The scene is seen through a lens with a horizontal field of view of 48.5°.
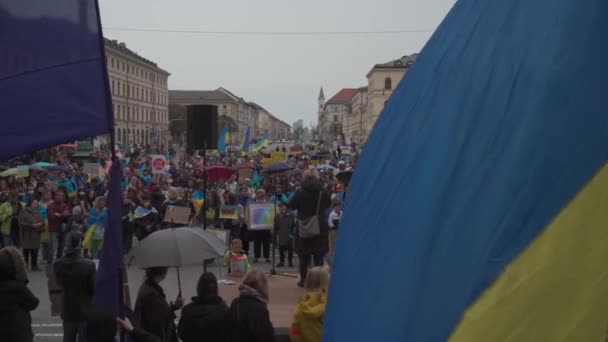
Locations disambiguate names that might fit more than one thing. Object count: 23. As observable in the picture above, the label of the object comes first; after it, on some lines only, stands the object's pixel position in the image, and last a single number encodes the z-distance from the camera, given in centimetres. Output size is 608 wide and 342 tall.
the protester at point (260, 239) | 1407
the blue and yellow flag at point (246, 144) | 3459
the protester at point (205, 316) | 464
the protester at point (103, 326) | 361
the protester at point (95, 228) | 1200
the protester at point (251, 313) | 471
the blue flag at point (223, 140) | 3046
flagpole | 322
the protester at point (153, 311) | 527
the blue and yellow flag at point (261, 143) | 3984
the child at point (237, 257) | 1025
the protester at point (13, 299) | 494
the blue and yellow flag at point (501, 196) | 150
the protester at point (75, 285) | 595
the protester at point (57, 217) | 1348
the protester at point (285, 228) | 1356
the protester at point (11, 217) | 1380
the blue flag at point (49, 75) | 304
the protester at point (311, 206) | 973
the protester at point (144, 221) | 1397
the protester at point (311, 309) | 526
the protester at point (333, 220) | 1207
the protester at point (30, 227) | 1301
